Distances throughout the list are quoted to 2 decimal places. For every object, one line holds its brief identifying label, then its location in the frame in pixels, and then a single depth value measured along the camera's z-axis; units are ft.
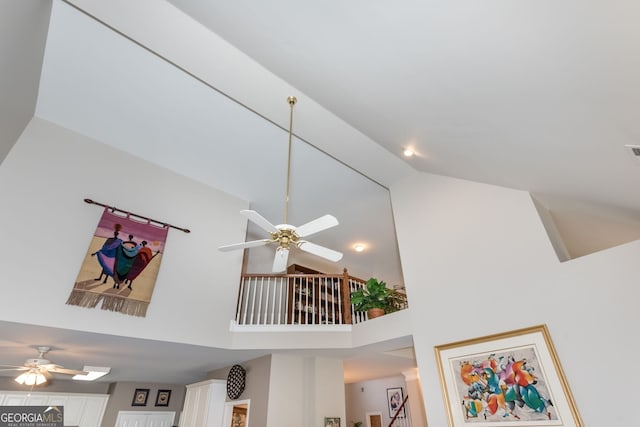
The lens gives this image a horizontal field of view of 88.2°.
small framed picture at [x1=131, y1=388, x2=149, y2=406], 22.14
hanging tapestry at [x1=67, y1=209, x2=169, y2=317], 12.62
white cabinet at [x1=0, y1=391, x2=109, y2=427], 19.49
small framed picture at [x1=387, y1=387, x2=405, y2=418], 25.68
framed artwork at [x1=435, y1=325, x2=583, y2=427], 9.46
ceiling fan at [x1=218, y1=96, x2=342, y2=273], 9.28
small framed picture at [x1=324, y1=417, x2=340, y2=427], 16.56
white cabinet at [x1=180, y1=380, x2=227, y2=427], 17.72
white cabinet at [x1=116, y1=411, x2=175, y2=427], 21.34
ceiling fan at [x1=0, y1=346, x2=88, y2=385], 13.92
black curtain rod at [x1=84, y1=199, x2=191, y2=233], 13.73
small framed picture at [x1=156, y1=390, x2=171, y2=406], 22.98
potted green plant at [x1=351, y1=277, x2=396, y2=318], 16.36
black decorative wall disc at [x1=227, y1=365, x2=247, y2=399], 17.66
